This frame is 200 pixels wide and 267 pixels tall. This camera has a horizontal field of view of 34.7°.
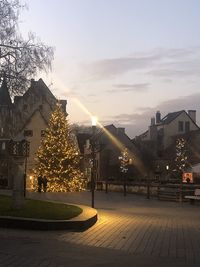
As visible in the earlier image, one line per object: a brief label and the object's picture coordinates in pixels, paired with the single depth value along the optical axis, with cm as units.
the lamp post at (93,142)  1602
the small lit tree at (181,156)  4372
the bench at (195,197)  1820
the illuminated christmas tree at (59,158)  2788
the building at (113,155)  4743
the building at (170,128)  5668
